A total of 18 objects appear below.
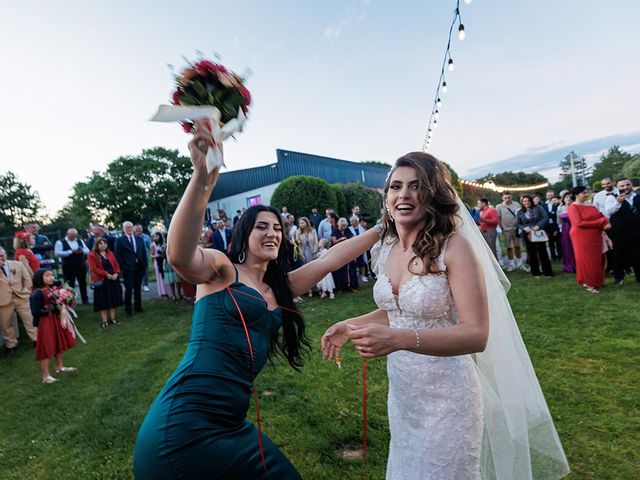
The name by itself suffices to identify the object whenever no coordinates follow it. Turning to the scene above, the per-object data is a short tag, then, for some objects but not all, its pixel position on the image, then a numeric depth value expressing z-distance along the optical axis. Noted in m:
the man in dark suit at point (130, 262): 10.55
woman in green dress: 1.59
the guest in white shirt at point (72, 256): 11.48
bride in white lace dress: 1.83
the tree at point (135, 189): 42.31
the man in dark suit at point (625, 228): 8.41
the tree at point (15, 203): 40.09
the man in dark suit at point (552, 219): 12.30
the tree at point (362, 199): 26.23
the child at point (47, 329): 6.27
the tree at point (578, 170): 93.40
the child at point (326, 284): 10.64
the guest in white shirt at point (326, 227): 12.16
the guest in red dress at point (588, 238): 8.40
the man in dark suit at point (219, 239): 11.44
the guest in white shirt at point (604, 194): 9.52
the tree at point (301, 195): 22.67
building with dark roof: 33.12
